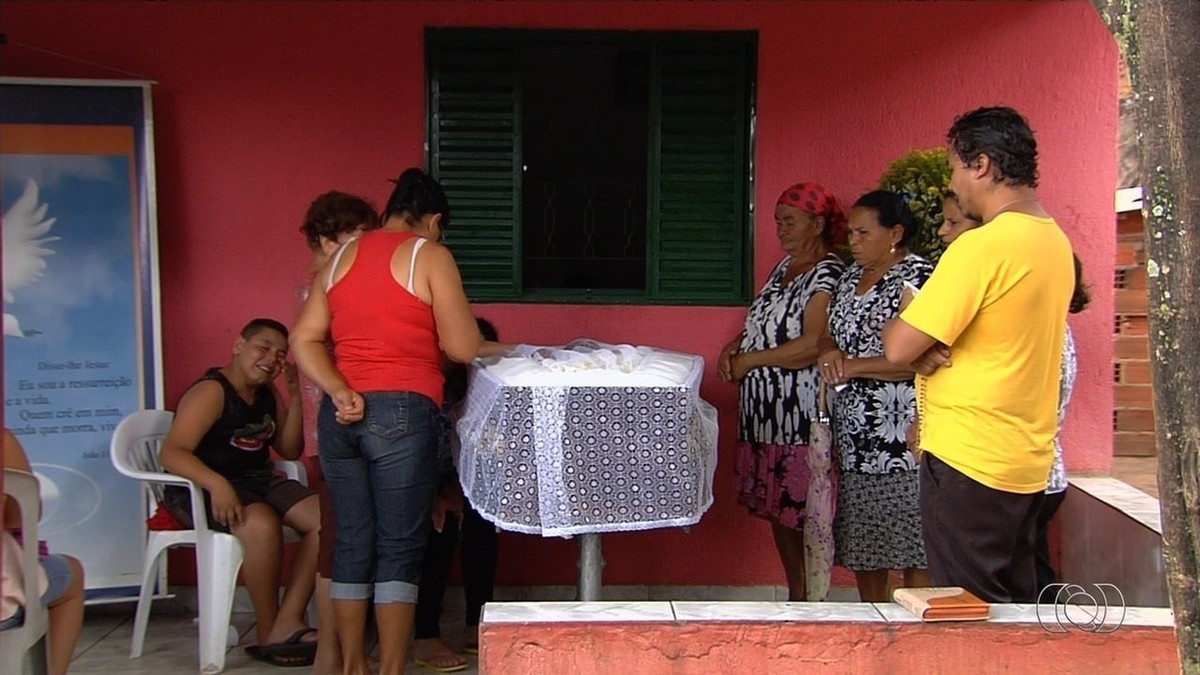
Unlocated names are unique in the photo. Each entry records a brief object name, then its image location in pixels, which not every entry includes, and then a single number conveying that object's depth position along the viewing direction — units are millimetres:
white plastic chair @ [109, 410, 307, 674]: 3979
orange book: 2562
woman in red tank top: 3379
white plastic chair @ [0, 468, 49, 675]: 2908
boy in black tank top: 4027
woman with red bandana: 3932
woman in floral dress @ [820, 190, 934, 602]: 3641
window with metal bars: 4625
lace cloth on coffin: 3250
